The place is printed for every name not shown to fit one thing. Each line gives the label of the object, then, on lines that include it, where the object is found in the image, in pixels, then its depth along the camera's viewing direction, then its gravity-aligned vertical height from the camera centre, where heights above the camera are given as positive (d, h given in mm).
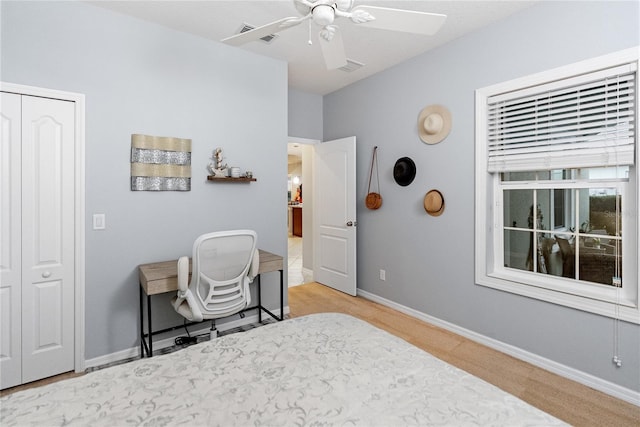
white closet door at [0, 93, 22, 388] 2076 -188
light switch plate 2402 -71
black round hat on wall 3311 +445
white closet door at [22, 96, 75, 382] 2164 -171
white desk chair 2199 -460
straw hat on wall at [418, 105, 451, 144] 2991 +861
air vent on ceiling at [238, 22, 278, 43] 2650 +1569
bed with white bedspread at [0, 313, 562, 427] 938 -600
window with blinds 2051 +203
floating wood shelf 2877 +314
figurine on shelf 2898 +434
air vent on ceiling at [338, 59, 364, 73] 3361 +1606
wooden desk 2250 -493
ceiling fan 1591 +1012
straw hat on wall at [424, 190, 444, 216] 3043 +97
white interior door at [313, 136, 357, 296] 3990 -16
